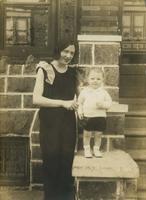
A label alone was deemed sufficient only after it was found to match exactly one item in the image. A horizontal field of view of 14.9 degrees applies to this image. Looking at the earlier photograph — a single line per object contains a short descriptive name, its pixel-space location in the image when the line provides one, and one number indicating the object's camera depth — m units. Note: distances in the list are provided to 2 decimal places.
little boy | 2.13
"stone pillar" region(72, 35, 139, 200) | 2.03
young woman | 2.20
